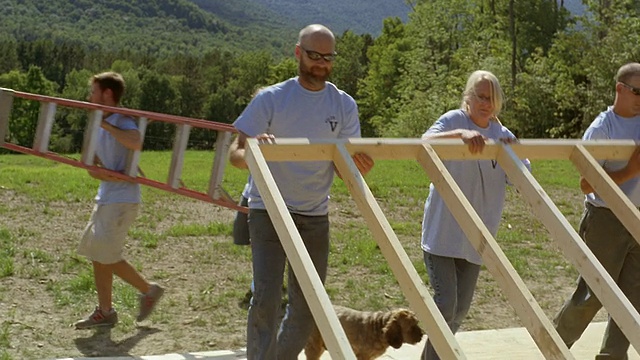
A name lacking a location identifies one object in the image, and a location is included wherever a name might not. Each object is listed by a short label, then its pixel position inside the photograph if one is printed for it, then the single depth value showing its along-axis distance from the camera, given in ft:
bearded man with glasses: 13.12
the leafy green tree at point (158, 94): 262.26
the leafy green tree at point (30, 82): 269.85
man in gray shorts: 18.84
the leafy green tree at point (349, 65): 232.12
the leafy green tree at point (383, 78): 176.96
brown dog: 15.84
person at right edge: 15.60
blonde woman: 13.97
